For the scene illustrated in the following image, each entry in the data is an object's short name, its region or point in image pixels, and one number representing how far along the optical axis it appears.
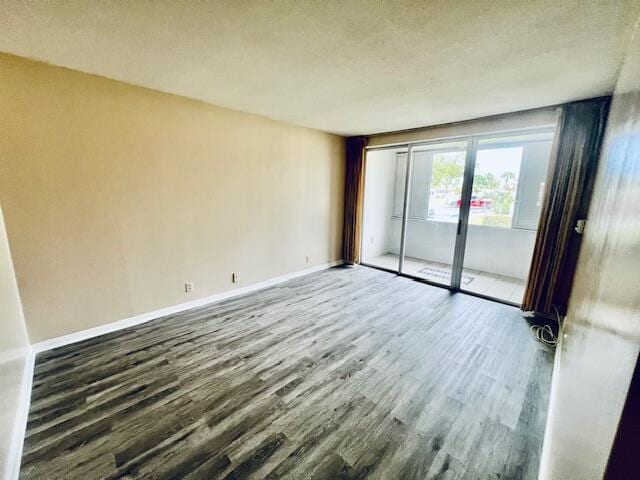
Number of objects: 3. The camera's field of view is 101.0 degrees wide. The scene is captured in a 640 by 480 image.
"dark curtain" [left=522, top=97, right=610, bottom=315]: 2.78
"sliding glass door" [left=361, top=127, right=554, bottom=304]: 4.00
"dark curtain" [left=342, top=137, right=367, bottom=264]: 5.01
